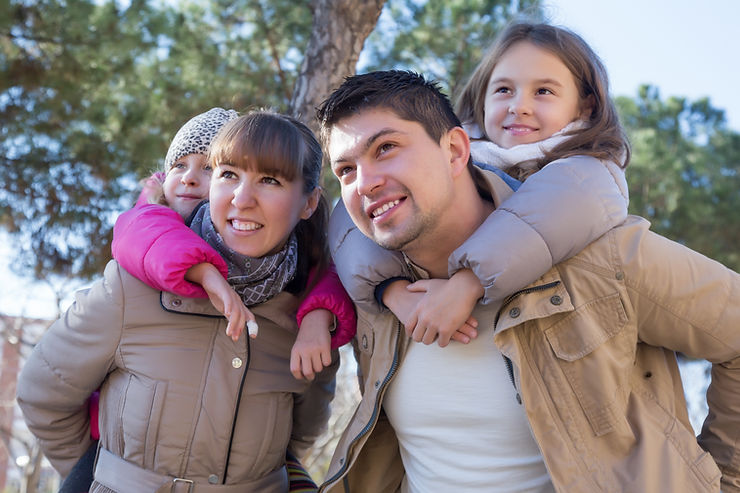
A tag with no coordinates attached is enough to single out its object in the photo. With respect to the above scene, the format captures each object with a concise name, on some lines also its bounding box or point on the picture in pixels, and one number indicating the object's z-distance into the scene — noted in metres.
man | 1.92
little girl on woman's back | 2.17
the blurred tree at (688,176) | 9.62
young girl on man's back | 1.91
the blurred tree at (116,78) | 6.56
